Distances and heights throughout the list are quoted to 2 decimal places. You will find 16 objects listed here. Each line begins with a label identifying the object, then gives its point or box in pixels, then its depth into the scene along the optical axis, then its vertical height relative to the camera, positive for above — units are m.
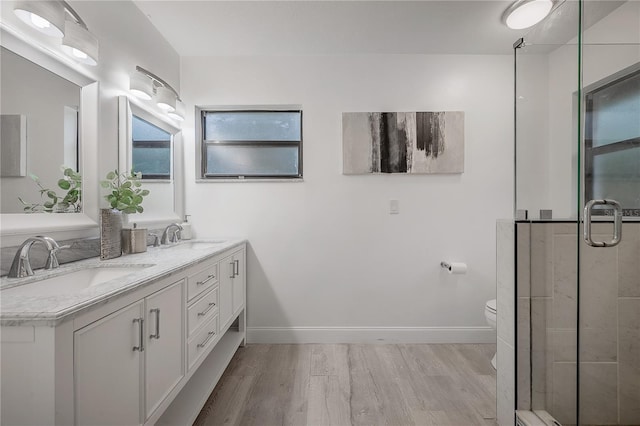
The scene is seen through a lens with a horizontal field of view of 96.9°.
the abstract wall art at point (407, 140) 2.36 +0.59
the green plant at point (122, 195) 1.51 +0.09
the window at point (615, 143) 1.27 +0.31
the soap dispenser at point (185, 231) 2.27 -0.16
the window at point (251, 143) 2.49 +0.60
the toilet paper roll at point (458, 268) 2.26 -0.46
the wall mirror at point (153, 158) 1.73 +0.37
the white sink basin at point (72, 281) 1.02 -0.29
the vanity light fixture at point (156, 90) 1.78 +0.82
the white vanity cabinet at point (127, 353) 0.68 -0.45
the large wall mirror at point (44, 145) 1.12 +0.30
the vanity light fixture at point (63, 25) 1.14 +0.80
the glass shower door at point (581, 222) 1.27 -0.05
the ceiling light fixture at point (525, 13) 1.78 +1.30
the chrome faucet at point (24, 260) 1.04 -0.18
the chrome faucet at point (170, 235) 2.00 -0.18
